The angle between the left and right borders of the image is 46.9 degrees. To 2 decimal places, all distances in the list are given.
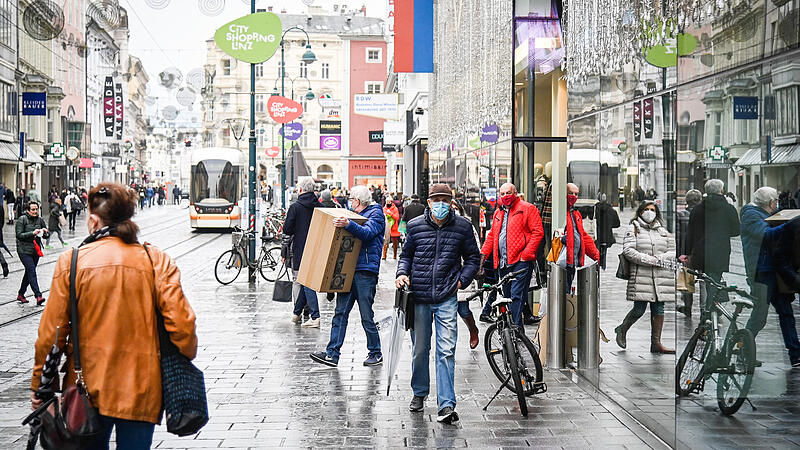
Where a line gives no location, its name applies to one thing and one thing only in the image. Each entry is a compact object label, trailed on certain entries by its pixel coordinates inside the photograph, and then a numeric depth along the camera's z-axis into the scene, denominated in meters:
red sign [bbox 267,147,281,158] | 46.27
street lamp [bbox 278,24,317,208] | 40.50
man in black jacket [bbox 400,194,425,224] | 18.24
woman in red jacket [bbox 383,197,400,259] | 22.76
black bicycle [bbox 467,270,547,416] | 7.61
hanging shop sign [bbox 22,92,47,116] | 41.99
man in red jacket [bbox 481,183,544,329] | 11.20
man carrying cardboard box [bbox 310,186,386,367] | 9.49
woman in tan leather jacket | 4.20
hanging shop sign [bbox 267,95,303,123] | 30.64
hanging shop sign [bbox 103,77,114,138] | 65.81
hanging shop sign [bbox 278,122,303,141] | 40.16
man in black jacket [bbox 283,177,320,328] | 11.89
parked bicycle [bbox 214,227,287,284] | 17.55
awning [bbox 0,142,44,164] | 41.09
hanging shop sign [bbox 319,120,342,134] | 46.64
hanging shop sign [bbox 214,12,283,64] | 15.98
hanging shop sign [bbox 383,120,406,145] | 40.28
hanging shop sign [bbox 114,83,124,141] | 66.91
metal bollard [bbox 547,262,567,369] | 9.18
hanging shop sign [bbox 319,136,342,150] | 46.28
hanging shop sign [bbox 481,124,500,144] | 15.20
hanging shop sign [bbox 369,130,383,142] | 46.03
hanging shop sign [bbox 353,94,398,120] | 38.12
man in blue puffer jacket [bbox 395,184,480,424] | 7.42
